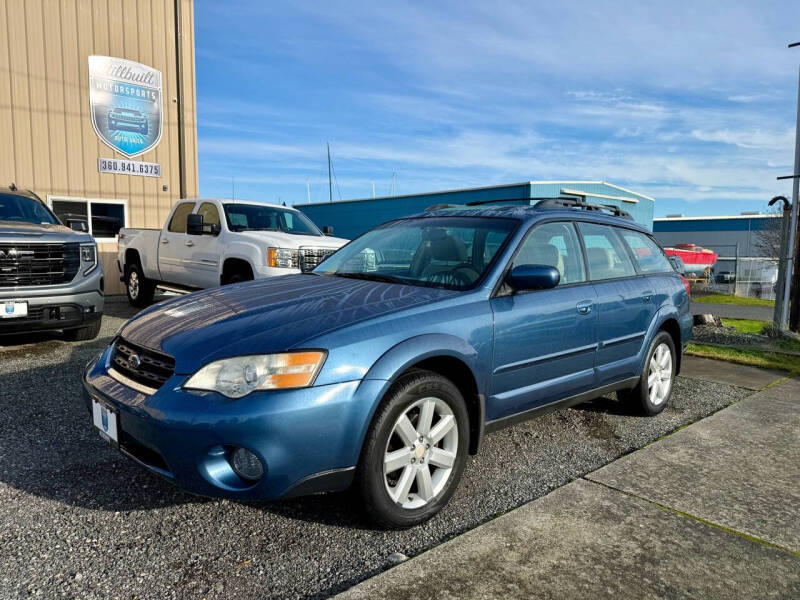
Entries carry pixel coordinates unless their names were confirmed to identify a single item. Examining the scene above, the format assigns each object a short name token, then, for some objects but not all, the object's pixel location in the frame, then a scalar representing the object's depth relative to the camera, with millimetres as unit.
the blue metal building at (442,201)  26438
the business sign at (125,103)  12195
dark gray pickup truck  5965
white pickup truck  7633
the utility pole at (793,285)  8656
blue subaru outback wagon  2379
